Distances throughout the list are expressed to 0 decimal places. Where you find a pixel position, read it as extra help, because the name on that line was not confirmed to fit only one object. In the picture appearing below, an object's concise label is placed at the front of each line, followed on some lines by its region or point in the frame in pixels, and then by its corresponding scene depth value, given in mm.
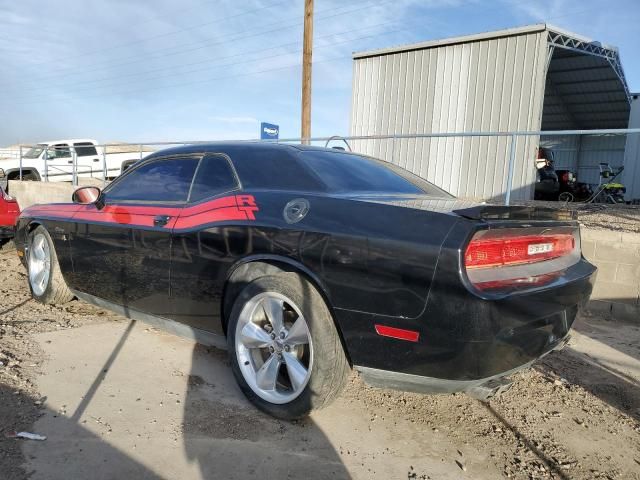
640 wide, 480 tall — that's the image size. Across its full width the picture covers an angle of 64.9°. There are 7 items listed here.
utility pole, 13602
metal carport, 12750
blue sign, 12291
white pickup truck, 14477
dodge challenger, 2229
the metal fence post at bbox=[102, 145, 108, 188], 12082
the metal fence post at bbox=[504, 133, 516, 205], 5766
